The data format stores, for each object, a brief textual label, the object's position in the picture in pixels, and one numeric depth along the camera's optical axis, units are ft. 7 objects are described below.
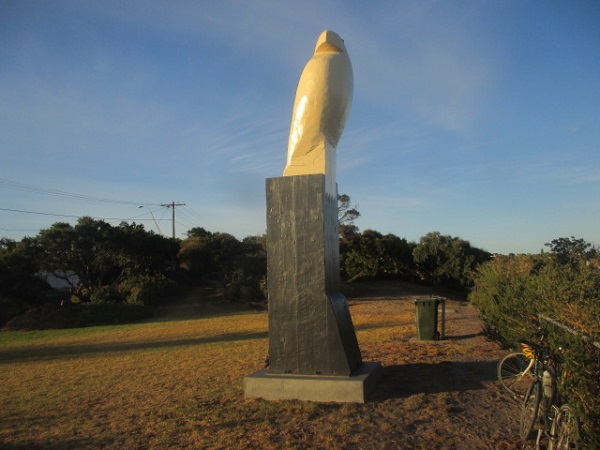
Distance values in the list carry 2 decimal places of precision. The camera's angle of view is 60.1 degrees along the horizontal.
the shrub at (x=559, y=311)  12.52
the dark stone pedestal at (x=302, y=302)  20.93
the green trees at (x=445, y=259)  93.45
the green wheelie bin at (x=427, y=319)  35.94
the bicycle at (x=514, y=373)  20.59
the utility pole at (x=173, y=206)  149.53
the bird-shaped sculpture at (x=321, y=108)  22.38
